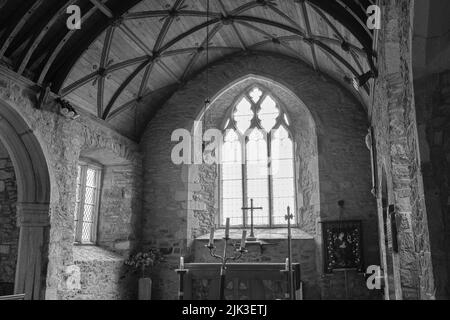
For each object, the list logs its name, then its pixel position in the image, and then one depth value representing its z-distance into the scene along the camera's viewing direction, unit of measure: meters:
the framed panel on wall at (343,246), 7.02
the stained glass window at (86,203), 7.77
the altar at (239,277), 5.66
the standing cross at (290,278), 4.38
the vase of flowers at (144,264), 7.67
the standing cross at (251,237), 7.49
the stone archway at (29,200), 5.59
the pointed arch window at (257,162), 8.42
